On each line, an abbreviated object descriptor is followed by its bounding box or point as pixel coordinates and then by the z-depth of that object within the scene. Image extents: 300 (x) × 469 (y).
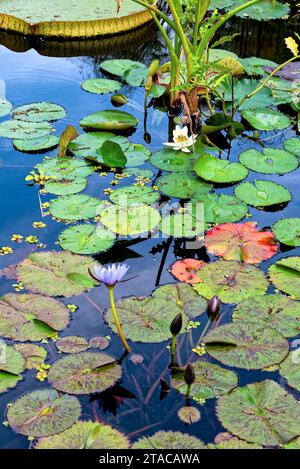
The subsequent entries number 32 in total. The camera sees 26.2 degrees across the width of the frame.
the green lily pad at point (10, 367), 2.32
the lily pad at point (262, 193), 3.45
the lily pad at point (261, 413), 2.11
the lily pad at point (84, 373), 2.29
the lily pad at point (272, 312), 2.60
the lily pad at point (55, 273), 2.78
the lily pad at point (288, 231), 3.13
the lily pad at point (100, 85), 4.71
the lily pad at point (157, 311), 2.53
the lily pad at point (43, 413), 2.12
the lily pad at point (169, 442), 2.07
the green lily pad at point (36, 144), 3.94
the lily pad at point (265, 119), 4.22
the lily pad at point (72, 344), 2.46
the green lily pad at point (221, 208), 3.31
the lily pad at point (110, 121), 4.14
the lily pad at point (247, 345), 2.42
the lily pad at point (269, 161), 3.74
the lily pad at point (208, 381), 2.29
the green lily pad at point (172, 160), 3.75
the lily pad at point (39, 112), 4.25
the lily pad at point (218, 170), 3.59
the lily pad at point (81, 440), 2.06
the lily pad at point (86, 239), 3.05
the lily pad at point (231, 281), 2.78
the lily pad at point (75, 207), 3.29
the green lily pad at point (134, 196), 3.42
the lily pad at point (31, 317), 2.54
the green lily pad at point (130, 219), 3.19
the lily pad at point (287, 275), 2.83
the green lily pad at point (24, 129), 4.04
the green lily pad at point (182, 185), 3.51
